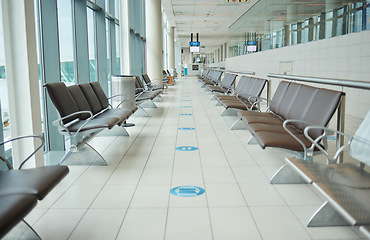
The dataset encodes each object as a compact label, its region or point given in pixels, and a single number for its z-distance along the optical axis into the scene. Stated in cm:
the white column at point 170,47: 2407
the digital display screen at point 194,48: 2692
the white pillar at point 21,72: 308
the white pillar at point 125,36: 906
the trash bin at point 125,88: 616
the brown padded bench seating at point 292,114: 297
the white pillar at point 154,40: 1311
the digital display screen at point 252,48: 1498
